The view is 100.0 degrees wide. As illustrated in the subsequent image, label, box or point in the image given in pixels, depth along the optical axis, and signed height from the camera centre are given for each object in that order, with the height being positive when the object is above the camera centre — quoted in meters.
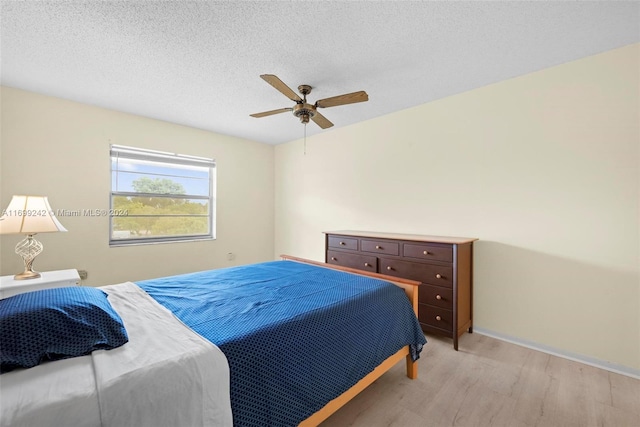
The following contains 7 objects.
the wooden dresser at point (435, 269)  2.43 -0.54
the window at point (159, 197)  3.43 +0.24
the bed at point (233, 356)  0.85 -0.56
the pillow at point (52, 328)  0.91 -0.43
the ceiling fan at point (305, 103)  1.95 +0.92
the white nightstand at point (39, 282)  2.14 -0.58
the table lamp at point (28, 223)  2.19 -0.08
